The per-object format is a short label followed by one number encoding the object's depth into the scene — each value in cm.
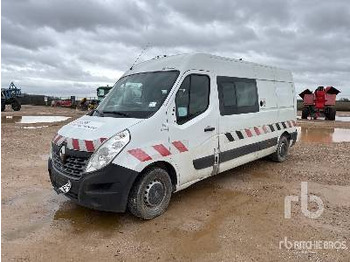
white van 428
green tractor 3046
